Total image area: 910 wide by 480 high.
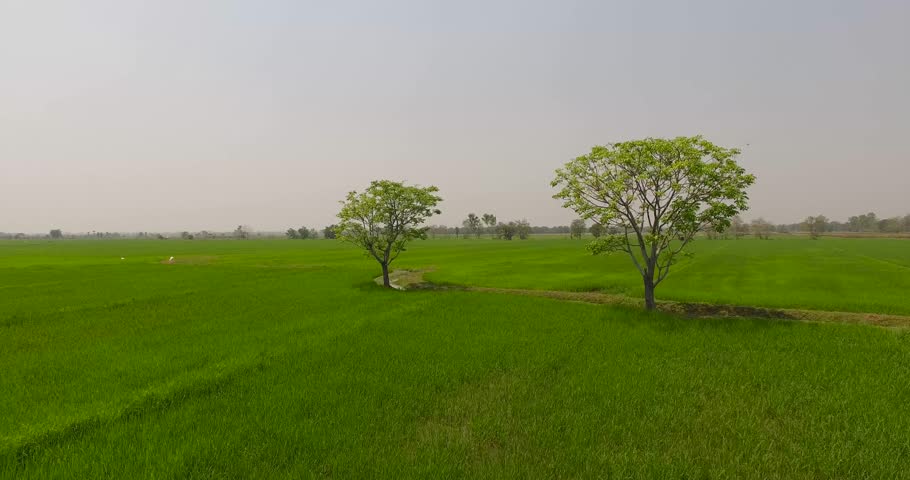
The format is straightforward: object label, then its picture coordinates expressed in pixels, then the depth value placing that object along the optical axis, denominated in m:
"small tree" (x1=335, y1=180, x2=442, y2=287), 29.06
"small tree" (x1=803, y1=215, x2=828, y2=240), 177.88
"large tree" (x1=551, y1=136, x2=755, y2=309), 16.89
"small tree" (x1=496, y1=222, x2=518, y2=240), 165.75
